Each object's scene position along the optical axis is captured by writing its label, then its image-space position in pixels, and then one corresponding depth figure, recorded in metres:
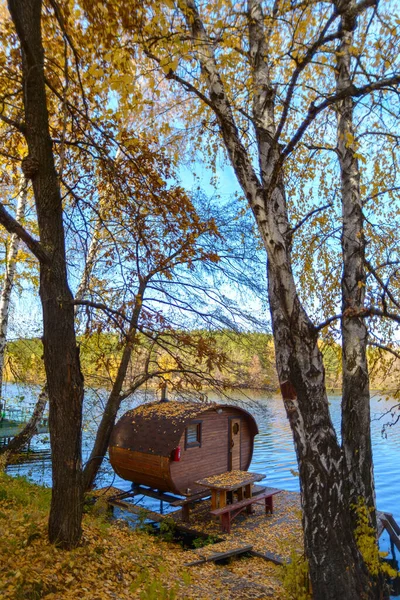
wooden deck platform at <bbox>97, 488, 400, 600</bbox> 6.70
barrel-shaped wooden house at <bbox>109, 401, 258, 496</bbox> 11.68
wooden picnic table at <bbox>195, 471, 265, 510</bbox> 11.20
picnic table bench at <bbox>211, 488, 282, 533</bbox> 10.65
